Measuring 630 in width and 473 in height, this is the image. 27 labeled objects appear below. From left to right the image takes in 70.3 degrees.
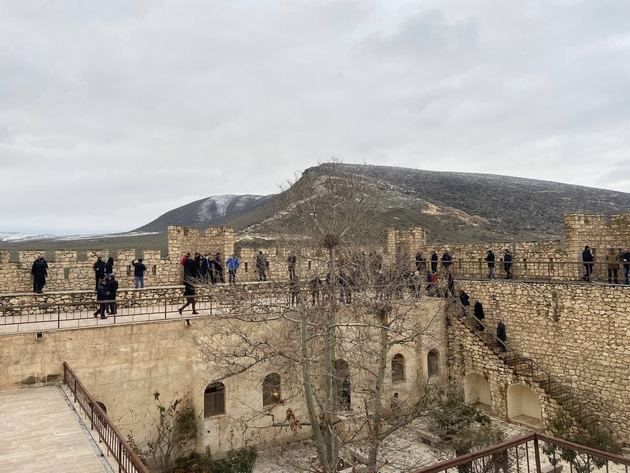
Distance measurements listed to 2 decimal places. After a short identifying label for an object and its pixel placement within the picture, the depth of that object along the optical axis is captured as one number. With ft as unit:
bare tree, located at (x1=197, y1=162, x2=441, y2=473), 39.37
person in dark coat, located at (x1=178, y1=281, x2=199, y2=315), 49.34
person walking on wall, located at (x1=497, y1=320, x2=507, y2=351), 59.21
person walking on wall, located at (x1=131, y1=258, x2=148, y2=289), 54.10
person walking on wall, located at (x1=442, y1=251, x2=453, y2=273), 68.68
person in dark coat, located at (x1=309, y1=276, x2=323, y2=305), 47.96
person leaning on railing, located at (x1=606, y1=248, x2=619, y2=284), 54.87
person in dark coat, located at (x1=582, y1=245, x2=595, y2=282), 53.93
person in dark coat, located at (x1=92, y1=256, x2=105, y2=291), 50.52
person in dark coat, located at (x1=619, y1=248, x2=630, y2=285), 50.21
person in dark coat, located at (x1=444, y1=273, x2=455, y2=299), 64.26
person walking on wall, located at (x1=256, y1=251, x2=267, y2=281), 61.16
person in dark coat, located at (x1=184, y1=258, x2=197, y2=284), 50.17
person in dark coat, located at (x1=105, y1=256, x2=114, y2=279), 50.98
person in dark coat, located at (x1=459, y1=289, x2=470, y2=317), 64.59
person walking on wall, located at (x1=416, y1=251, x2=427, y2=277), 71.55
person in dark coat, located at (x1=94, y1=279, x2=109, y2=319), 43.79
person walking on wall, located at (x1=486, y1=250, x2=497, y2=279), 62.86
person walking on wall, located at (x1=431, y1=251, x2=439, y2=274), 71.24
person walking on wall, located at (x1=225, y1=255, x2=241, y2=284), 59.28
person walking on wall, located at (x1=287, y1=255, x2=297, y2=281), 56.38
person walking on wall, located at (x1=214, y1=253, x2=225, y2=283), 59.88
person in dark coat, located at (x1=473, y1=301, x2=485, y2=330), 62.44
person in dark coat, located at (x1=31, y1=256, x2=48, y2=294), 48.11
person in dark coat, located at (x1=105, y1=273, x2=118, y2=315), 45.29
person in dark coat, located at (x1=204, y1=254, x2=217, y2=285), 57.72
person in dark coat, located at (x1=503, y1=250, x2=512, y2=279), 61.44
